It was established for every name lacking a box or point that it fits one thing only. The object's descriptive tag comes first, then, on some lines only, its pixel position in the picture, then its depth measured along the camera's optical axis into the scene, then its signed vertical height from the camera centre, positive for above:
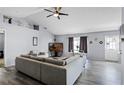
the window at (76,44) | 6.98 +0.16
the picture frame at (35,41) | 5.51 +0.36
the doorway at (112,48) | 5.50 -0.18
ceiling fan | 3.12 +1.45
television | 5.02 -0.24
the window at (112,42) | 5.51 +0.27
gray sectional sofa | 1.95 -0.72
